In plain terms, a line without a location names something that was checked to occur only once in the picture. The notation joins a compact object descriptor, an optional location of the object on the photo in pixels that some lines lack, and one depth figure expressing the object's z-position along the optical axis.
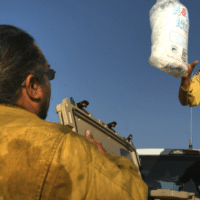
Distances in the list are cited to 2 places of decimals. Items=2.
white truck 3.14
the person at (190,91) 3.65
